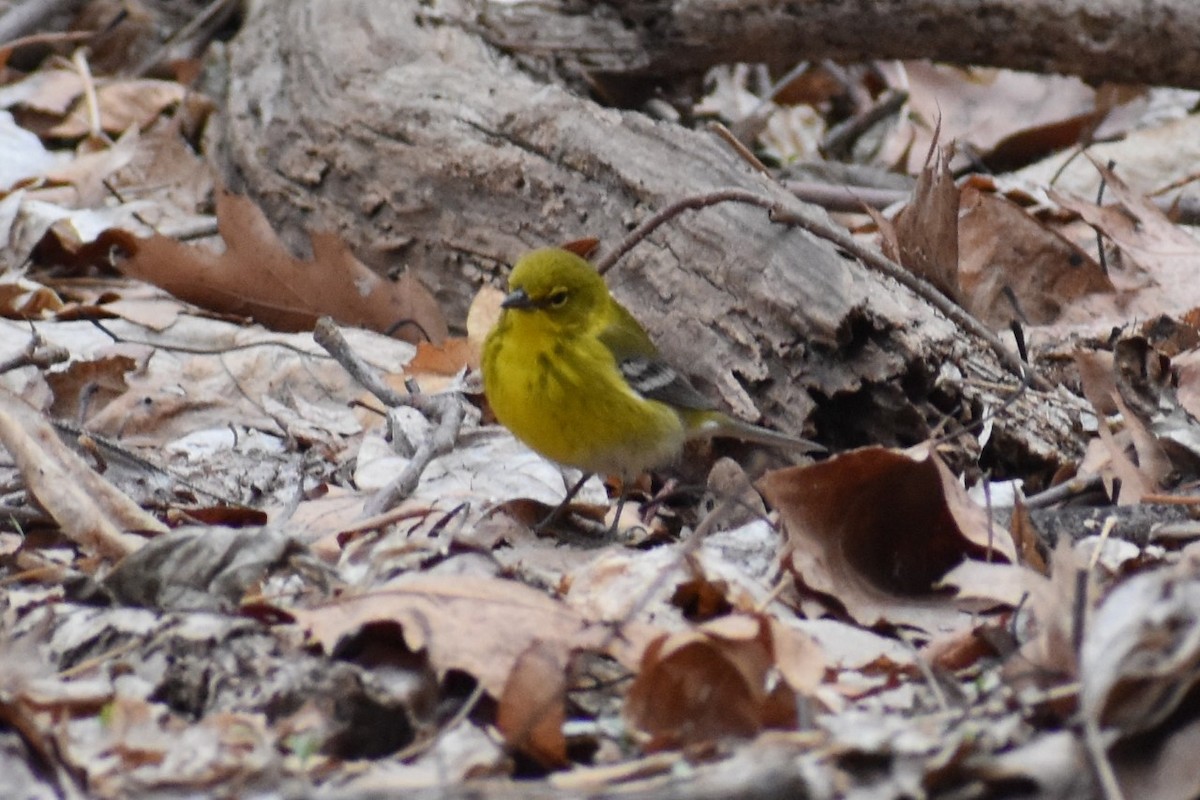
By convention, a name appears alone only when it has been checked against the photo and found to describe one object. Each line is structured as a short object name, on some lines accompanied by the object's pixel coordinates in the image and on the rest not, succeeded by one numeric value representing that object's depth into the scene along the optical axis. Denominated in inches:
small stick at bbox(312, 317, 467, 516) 339.9
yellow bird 385.1
